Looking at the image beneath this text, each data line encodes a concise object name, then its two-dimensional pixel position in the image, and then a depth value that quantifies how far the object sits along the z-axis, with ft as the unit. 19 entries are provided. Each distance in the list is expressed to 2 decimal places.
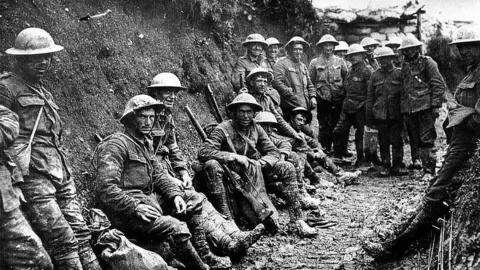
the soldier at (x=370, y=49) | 44.70
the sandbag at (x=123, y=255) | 15.98
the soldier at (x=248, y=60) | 34.47
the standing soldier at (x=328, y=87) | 41.19
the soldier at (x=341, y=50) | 46.80
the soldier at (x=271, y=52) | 38.86
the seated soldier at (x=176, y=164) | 20.45
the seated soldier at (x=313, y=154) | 34.42
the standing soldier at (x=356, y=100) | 39.37
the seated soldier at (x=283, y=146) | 29.53
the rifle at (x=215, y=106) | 32.22
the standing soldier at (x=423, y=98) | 33.81
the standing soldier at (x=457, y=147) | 17.72
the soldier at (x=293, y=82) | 37.76
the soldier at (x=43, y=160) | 14.60
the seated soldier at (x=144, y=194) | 17.74
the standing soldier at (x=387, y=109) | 36.73
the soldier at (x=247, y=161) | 23.94
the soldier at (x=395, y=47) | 44.47
